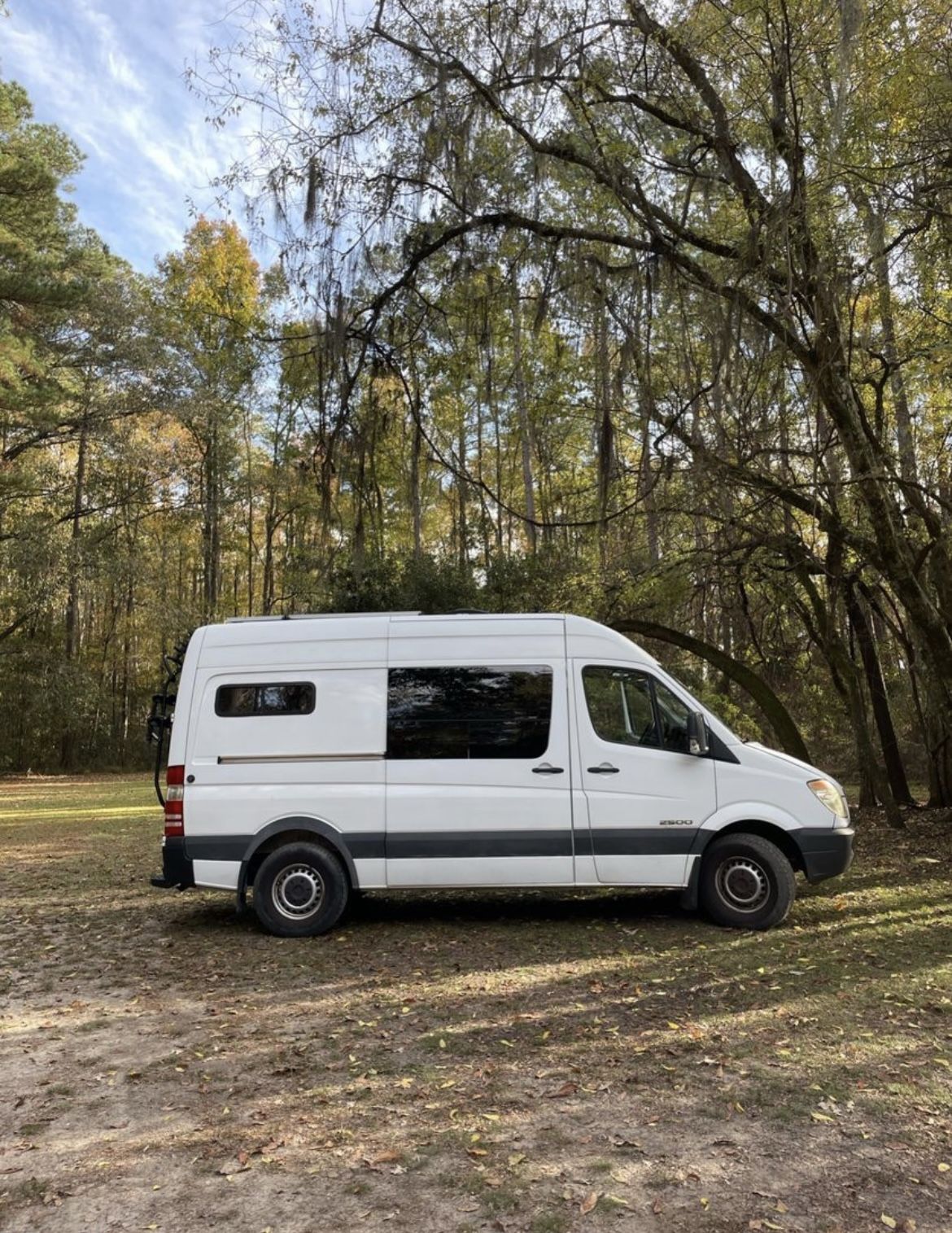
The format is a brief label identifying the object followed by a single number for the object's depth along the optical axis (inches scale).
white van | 250.5
